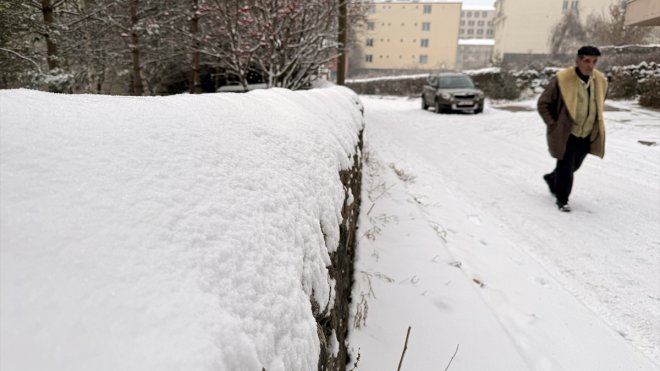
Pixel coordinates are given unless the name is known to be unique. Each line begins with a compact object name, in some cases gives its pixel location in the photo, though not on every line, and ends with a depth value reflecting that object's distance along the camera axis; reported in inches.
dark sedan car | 579.2
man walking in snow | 175.9
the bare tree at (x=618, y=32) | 967.0
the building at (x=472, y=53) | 2630.4
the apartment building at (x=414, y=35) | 2310.5
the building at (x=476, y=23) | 3668.8
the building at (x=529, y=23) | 1769.2
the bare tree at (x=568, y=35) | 1529.3
